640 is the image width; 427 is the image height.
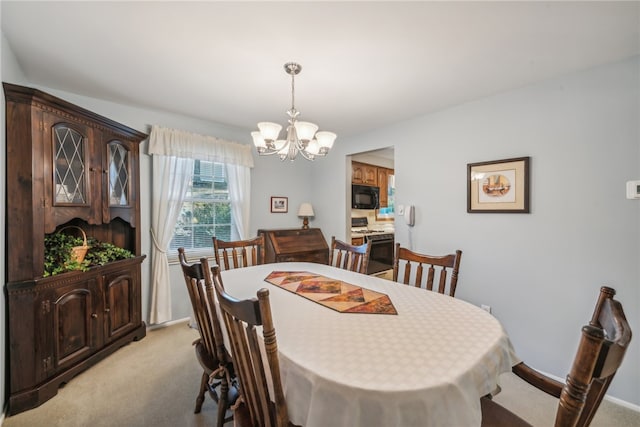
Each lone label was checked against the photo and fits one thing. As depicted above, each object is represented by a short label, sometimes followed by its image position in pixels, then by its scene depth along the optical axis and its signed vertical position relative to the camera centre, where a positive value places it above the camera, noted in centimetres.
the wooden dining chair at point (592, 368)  60 -36
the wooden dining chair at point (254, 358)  80 -50
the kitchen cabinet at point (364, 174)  468 +61
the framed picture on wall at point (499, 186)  230 +20
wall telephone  304 -7
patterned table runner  145 -52
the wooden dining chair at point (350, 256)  233 -43
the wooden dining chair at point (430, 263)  177 -37
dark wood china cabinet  174 -18
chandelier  185 +49
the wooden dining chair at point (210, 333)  133 -66
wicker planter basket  210 -34
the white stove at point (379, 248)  441 -67
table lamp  407 -6
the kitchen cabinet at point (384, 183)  526 +50
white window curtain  292 +25
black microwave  455 +20
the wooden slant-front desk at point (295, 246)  335 -49
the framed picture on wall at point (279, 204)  399 +6
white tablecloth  81 -53
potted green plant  199 -37
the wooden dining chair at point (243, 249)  249 -40
